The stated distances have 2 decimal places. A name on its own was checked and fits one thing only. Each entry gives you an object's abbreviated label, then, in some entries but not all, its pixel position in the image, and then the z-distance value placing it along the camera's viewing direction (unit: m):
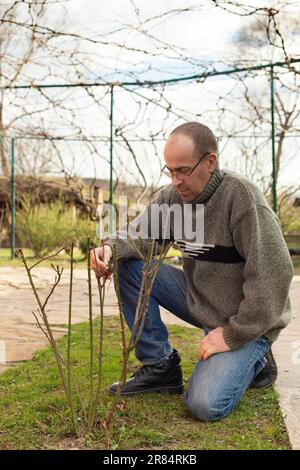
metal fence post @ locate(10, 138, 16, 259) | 9.60
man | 2.34
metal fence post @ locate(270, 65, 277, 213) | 6.94
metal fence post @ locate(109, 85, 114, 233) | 8.06
